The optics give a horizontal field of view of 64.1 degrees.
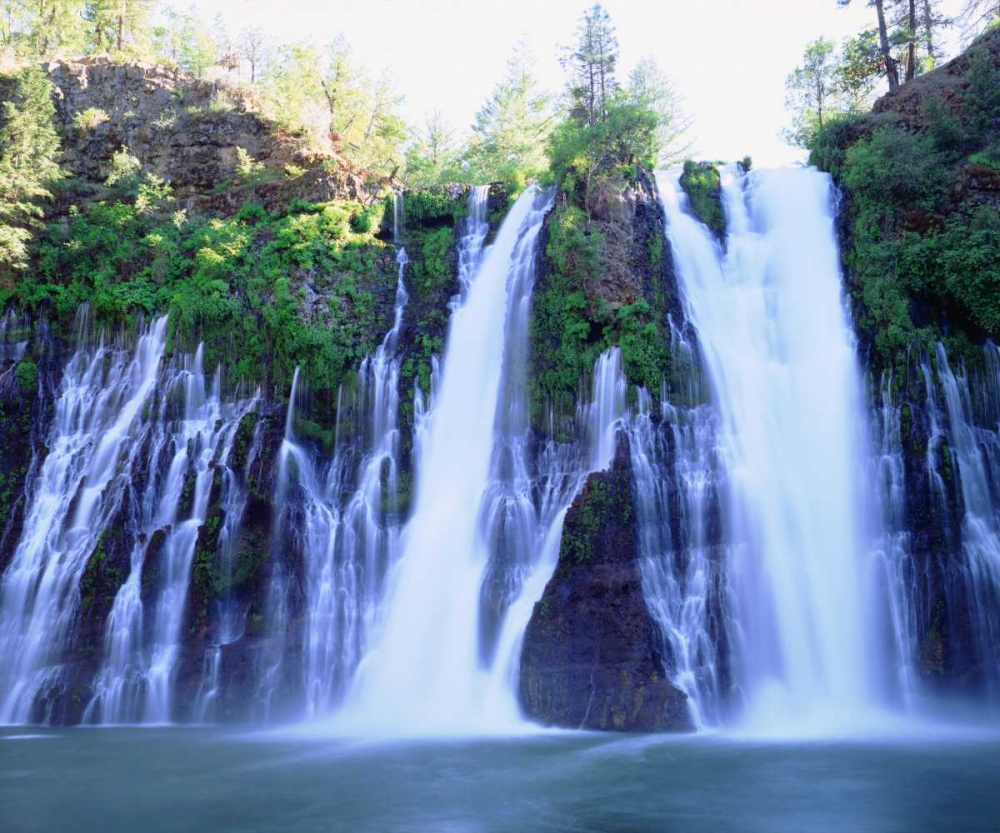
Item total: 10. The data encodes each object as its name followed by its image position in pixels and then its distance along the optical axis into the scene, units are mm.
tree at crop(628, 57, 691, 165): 42106
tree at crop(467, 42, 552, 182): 38656
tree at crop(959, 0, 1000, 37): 29094
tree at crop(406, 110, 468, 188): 41250
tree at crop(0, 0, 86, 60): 38406
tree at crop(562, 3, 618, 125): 35438
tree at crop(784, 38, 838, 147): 37344
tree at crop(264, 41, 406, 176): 37906
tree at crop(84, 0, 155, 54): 39562
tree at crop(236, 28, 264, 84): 45000
